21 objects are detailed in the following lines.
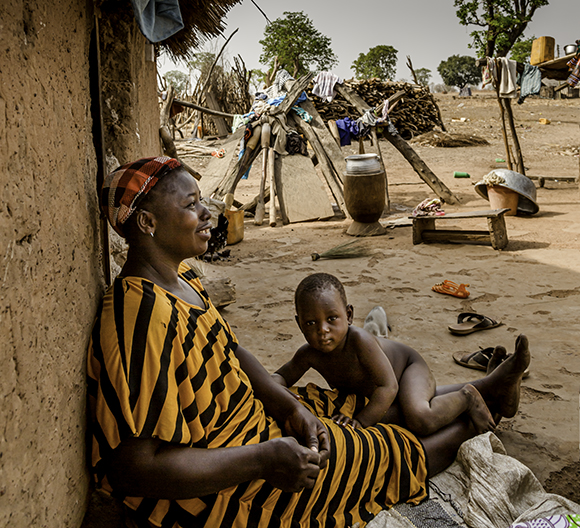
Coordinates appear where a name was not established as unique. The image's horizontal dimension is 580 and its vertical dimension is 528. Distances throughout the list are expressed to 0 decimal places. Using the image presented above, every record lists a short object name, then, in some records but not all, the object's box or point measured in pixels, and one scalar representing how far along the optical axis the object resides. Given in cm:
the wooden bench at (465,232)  558
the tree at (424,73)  6581
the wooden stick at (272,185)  779
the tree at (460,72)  5103
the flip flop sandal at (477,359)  289
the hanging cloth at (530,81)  859
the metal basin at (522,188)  698
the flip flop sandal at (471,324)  345
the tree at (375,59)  3888
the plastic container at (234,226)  661
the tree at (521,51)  2795
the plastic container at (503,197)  718
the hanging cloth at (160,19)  180
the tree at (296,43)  2855
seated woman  123
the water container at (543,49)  828
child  196
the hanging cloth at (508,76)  868
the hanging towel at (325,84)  881
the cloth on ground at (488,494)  162
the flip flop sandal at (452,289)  420
